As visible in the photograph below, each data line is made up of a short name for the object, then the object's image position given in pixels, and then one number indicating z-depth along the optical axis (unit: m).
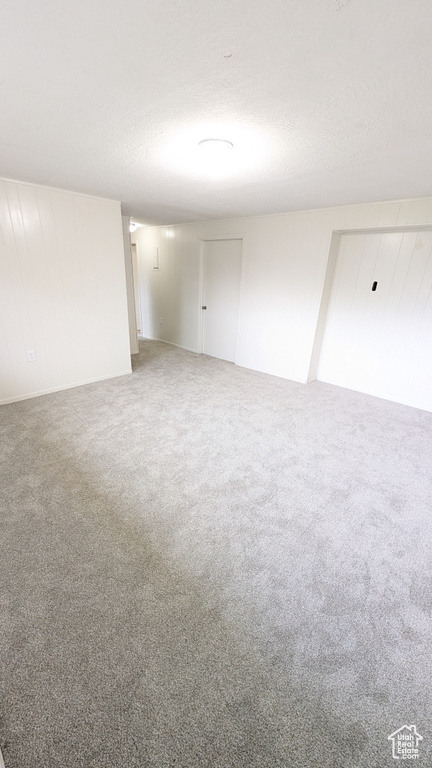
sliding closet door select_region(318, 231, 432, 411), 3.30
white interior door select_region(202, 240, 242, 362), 4.69
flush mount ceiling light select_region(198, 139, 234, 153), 1.81
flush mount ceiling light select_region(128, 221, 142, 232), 5.43
